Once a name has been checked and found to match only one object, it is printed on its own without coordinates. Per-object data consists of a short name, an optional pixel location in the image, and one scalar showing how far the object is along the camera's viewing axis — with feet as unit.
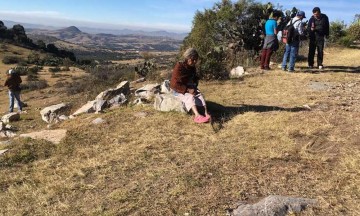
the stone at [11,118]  39.75
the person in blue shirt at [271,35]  41.47
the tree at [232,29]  54.35
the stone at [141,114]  27.88
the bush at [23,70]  134.23
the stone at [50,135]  24.90
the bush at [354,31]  79.62
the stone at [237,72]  43.63
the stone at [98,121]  27.42
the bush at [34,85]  95.76
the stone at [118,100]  32.83
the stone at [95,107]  31.51
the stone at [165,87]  33.35
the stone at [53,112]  37.27
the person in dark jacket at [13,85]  48.85
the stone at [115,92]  36.45
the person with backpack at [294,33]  40.09
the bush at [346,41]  74.18
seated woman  26.35
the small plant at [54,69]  145.59
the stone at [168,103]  27.89
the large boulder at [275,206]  14.37
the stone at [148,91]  34.13
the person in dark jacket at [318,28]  40.81
